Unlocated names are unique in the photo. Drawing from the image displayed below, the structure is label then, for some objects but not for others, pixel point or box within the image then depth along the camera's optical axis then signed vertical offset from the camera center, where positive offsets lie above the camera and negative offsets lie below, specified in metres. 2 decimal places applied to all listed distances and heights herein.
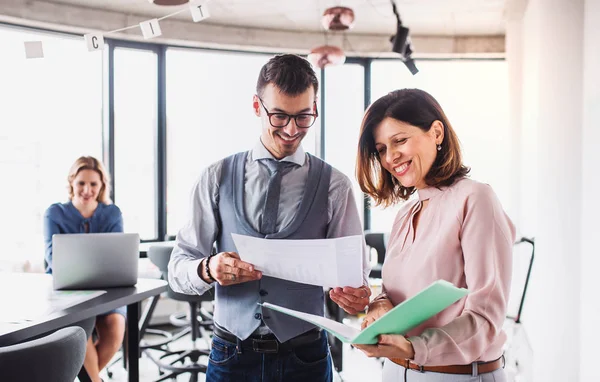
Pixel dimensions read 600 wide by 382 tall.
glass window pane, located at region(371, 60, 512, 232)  5.89 +0.95
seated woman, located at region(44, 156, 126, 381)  3.21 -0.20
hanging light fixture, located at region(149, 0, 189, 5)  2.70 +0.93
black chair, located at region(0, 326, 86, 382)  1.27 -0.45
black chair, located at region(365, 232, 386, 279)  5.07 -0.61
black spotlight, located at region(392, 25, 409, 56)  4.43 +1.21
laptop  2.12 -0.33
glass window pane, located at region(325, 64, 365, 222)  5.98 +0.74
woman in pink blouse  1.01 -0.13
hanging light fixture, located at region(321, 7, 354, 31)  3.94 +1.24
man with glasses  1.42 -0.12
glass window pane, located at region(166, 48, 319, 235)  5.46 +0.66
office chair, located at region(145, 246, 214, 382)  3.42 -1.22
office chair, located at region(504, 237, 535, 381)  3.29 -1.11
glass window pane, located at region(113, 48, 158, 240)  5.16 +0.43
